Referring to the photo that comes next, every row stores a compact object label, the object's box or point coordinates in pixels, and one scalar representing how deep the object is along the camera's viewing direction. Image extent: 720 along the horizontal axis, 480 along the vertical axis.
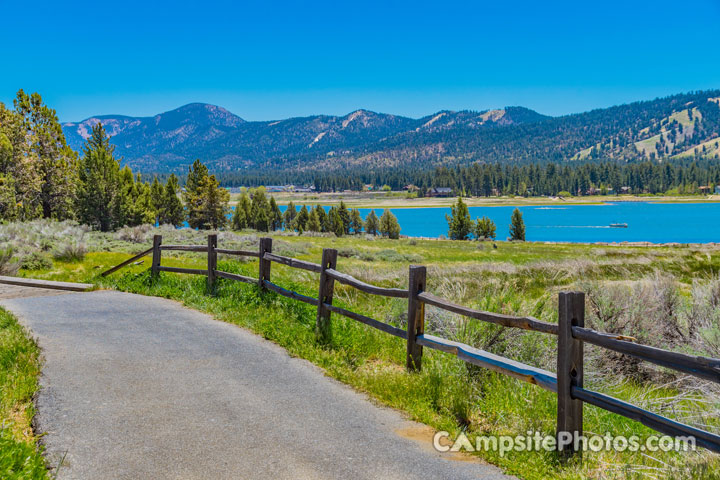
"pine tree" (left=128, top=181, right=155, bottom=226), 47.89
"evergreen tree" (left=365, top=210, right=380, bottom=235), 115.44
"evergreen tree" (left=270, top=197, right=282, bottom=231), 116.69
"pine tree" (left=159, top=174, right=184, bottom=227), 78.19
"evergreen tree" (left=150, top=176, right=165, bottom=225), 77.43
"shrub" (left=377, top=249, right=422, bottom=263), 37.41
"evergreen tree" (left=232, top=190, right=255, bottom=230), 99.38
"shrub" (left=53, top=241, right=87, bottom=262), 21.55
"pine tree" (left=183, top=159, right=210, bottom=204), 77.81
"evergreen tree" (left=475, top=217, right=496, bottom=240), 93.38
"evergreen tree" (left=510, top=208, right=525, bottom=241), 87.88
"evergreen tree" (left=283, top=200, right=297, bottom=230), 127.15
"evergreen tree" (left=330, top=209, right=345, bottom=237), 102.40
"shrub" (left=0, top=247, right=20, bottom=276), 17.80
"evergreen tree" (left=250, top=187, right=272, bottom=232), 100.06
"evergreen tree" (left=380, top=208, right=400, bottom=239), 102.12
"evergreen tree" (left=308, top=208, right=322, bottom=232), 104.31
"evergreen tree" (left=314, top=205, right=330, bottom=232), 108.04
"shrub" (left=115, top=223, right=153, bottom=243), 33.75
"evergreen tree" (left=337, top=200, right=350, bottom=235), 112.80
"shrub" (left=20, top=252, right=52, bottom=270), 19.16
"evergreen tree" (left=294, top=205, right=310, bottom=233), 108.62
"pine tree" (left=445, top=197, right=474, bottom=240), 95.44
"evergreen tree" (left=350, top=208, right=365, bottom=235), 115.81
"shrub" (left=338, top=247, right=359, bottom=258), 39.19
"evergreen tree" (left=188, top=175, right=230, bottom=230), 75.31
